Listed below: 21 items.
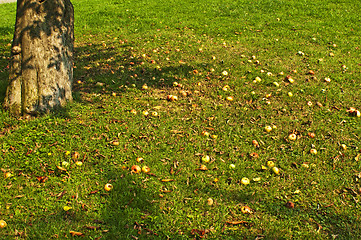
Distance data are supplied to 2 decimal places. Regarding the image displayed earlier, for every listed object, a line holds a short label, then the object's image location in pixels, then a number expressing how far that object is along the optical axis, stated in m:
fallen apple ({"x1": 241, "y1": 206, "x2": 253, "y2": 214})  3.13
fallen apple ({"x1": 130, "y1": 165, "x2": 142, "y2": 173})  3.54
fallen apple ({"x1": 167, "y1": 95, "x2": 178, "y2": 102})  5.12
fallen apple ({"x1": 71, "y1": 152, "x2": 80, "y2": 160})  3.64
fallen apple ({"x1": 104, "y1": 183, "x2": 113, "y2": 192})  3.30
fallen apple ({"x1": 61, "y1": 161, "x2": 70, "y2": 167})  3.54
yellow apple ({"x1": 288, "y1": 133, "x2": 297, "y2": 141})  4.30
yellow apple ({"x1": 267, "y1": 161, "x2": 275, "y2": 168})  3.80
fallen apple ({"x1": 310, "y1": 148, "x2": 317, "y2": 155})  4.02
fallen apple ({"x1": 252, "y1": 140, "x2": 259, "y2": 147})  4.16
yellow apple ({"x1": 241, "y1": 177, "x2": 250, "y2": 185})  3.51
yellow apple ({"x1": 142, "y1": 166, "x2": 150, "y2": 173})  3.55
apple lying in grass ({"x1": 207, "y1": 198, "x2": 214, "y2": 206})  3.21
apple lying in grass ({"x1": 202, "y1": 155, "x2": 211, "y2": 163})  3.78
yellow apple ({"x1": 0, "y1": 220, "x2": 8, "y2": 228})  2.78
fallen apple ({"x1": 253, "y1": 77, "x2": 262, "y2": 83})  5.99
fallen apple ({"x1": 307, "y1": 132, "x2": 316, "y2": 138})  4.37
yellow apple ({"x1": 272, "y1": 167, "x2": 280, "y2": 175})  3.69
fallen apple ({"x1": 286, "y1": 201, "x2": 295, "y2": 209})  3.20
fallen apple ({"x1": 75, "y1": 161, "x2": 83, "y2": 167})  3.58
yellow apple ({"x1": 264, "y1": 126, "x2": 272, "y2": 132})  4.45
